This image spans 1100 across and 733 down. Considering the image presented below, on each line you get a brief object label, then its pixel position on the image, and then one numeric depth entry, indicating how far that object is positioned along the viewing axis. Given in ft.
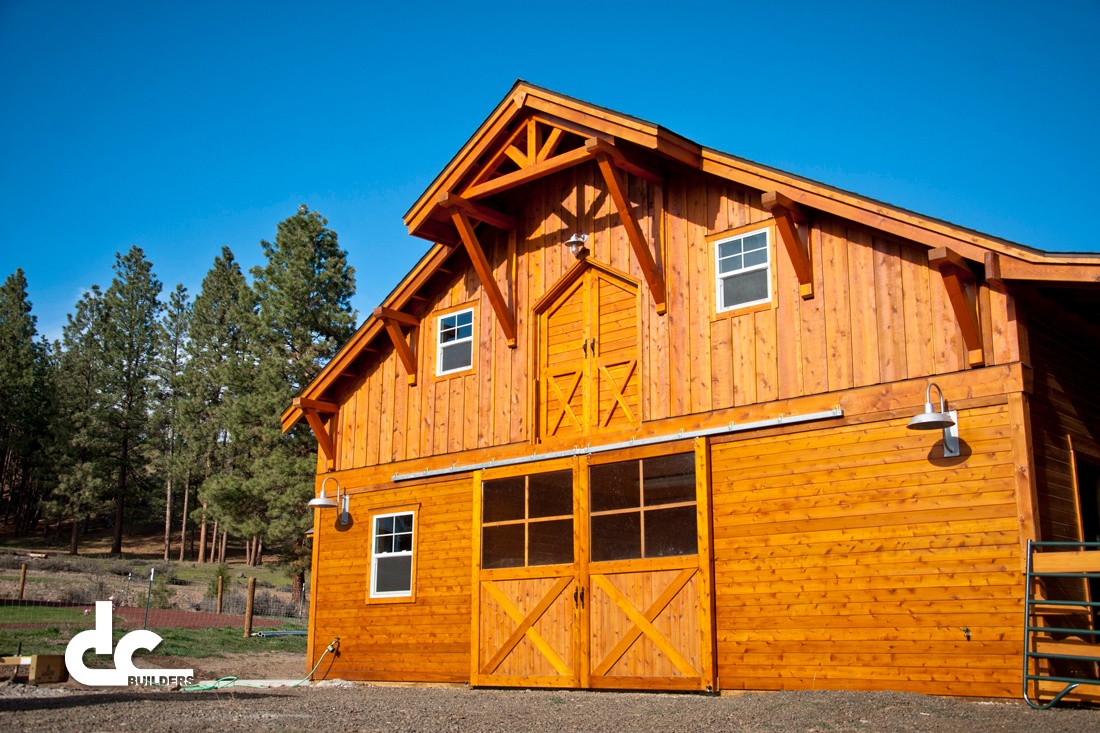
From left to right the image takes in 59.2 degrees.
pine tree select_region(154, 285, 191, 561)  188.07
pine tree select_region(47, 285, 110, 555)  176.96
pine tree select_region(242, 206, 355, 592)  125.90
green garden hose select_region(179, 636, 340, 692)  43.94
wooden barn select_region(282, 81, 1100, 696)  32.78
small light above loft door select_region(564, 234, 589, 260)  45.64
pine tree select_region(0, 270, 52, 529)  177.92
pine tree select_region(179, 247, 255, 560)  177.17
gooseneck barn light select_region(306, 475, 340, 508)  49.75
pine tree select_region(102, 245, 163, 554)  183.21
